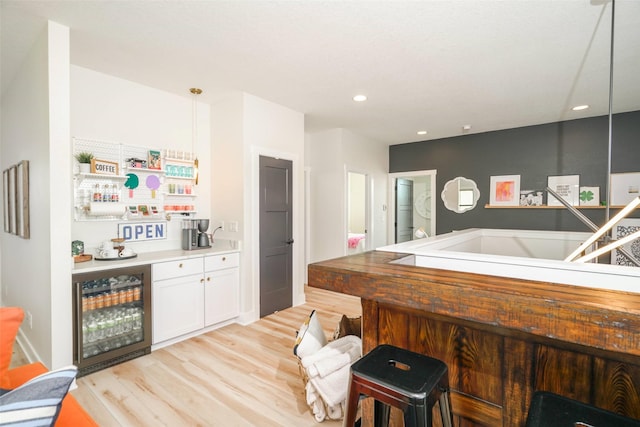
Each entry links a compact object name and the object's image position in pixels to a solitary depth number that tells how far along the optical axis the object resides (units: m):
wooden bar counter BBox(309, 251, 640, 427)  0.85
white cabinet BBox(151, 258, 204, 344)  2.75
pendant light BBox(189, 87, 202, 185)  3.68
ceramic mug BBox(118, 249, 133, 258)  2.73
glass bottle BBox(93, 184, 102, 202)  2.88
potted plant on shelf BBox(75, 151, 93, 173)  2.77
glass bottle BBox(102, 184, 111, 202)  2.93
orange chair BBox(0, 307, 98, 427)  0.99
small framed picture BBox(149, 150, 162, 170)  3.27
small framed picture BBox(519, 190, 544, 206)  4.70
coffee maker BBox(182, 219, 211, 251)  3.33
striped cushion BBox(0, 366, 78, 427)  0.70
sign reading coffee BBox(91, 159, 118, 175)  2.82
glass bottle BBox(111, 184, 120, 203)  2.99
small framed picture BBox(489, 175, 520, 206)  4.90
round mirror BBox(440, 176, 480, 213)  5.31
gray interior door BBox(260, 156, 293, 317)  3.63
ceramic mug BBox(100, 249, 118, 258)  2.67
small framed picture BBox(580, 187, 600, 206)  4.31
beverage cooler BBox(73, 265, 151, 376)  2.32
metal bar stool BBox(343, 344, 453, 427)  1.03
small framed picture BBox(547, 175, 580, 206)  4.45
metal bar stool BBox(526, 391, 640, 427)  0.86
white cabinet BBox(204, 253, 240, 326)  3.14
